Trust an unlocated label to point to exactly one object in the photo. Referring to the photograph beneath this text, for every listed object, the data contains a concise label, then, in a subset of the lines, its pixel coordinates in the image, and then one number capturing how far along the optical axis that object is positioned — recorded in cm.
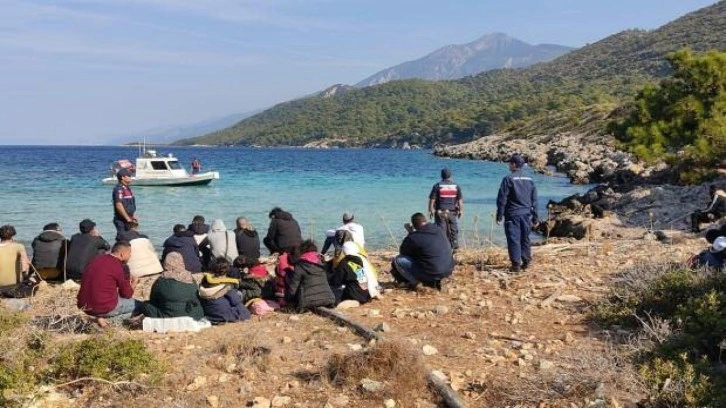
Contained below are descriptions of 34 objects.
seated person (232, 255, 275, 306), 899
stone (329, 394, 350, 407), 545
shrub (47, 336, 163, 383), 581
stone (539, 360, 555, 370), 588
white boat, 3675
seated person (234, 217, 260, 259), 1160
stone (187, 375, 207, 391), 579
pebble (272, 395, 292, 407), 547
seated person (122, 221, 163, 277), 1092
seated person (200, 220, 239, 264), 1155
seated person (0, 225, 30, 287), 956
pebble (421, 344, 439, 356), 654
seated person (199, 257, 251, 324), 808
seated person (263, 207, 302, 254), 1195
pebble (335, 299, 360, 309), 871
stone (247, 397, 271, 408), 543
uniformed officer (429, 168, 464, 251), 1202
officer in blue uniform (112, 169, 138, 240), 1190
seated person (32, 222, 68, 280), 1112
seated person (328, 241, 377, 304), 895
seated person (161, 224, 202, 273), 1073
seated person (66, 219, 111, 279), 1098
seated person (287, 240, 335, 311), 847
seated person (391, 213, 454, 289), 920
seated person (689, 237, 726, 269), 821
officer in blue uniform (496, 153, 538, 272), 973
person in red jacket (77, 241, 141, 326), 783
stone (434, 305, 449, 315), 821
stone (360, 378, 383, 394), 557
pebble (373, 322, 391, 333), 733
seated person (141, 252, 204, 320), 777
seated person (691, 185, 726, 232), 1500
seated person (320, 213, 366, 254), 1104
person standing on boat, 3969
